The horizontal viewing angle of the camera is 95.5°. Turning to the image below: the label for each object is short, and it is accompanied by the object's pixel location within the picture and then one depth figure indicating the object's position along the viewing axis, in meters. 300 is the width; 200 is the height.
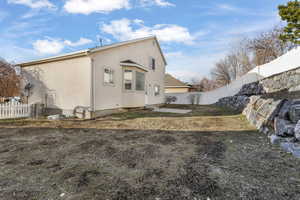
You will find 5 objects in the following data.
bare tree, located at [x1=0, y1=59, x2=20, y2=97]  14.89
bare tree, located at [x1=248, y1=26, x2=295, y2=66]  18.89
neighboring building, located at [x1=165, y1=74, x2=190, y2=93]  25.57
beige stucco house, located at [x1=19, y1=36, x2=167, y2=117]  7.36
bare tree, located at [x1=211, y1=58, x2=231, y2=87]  28.41
